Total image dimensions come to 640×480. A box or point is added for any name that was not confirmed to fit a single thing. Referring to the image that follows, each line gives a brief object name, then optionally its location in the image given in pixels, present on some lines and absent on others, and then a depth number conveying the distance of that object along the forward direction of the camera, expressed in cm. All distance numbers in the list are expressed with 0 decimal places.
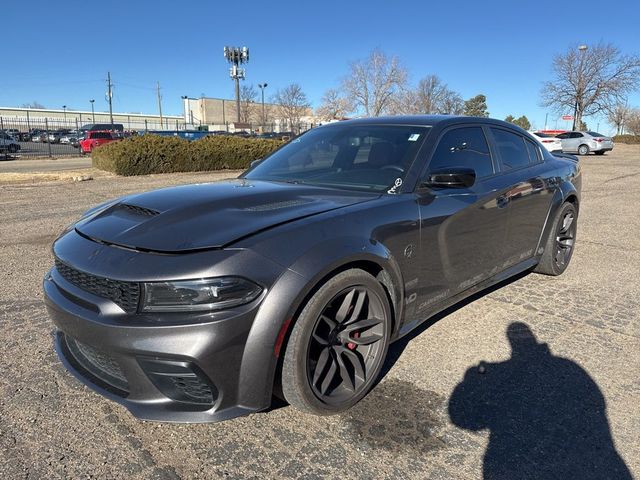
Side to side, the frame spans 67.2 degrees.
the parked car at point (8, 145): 2802
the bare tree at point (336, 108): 4912
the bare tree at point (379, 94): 4506
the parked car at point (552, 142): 2903
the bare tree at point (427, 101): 4722
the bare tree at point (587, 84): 3978
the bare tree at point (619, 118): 5814
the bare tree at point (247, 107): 7956
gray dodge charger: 206
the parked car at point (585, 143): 3017
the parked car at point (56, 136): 4739
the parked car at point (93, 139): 3031
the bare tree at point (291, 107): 6825
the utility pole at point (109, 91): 7689
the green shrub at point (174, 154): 1548
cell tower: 5334
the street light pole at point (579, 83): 3906
